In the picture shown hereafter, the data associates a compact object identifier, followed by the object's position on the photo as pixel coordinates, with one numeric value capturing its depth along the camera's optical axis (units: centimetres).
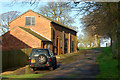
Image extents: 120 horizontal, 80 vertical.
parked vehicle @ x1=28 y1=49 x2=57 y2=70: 1493
